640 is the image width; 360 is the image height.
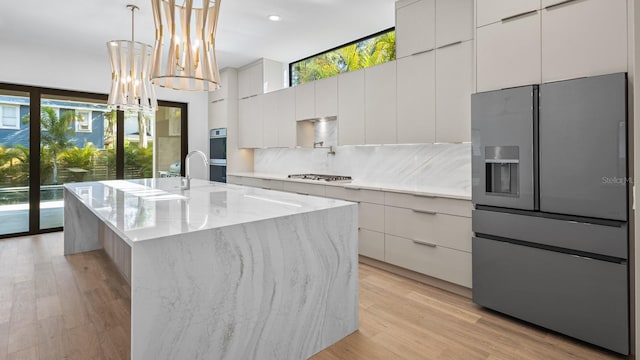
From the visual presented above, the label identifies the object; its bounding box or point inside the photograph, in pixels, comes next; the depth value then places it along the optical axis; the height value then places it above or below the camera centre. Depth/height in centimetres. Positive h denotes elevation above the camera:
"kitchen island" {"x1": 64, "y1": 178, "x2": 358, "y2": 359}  143 -45
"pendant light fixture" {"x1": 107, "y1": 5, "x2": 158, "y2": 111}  320 +98
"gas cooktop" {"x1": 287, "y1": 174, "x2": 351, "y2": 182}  430 +3
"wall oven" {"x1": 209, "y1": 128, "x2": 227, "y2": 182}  596 +44
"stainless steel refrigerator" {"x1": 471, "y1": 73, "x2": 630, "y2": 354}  194 -16
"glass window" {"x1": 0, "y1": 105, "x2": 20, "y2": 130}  470 +86
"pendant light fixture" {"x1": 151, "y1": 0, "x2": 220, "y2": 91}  231 +89
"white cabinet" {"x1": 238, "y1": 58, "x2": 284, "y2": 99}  538 +161
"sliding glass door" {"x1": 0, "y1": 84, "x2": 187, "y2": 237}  481 +48
